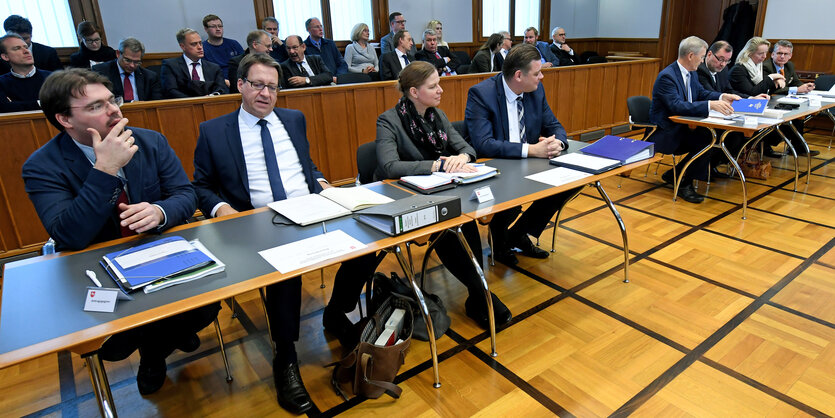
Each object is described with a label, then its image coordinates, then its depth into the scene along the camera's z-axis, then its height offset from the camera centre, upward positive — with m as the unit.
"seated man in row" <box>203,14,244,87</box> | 5.23 +0.15
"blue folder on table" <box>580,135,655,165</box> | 2.45 -0.55
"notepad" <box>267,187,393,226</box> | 1.83 -0.57
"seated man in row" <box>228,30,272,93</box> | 4.81 +0.12
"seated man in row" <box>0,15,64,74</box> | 4.77 +0.20
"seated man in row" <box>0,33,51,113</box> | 3.90 -0.04
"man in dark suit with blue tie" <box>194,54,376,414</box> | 2.16 -0.43
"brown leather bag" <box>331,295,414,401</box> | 1.88 -1.19
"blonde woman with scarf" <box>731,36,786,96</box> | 5.01 -0.42
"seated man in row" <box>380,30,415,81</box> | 5.53 -0.09
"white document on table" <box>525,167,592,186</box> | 2.21 -0.60
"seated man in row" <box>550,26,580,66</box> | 7.46 -0.13
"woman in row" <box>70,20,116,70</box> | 5.07 +0.18
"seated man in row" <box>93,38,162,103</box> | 4.29 -0.10
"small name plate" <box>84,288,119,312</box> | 1.24 -0.57
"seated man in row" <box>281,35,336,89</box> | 4.82 -0.12
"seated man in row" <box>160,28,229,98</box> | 4.40 -0.11
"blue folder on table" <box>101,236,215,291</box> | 1.37 -0.57
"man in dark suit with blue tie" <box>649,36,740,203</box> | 3.87 -0.56
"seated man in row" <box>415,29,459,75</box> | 6.10 -0.07
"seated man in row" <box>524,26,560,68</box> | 7.07 -0.08
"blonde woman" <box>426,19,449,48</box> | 6.73 +0.28
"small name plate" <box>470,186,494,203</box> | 1.96 -0.58
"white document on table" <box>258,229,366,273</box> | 1.48 -0.60
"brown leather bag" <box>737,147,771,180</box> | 4.53 -1.22
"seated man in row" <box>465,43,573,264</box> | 2.68 -0.47
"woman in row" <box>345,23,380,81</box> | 6.11 -0.01
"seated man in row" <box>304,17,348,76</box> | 5.88 +0.07
